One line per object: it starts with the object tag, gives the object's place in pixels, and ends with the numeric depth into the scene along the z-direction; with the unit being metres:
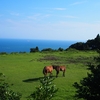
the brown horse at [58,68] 16.30
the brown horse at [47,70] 15.65
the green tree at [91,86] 6.20
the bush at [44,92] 4.20
